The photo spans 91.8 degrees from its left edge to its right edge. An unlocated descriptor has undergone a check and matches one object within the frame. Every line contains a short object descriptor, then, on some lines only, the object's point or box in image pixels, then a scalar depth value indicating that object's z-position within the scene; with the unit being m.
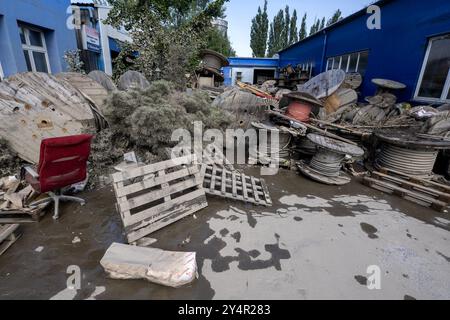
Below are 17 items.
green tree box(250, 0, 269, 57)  29.52
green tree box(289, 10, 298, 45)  28.50
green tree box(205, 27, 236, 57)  22.62
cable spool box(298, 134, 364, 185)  4.02
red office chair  2.47
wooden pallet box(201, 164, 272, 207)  3.31
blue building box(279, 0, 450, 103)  5.51
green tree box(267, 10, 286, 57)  28.72
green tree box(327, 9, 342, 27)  24.68
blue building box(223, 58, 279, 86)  21.77
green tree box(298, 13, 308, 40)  28.30
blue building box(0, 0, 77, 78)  5.39
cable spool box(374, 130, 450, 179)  3.86
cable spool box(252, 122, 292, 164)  4.75
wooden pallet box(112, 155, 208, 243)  2.47
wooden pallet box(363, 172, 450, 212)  3.39
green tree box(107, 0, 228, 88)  8.60
